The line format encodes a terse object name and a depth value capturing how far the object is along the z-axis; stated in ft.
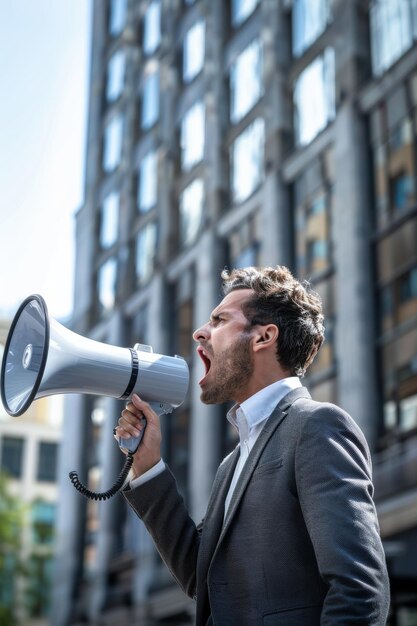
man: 8.86
